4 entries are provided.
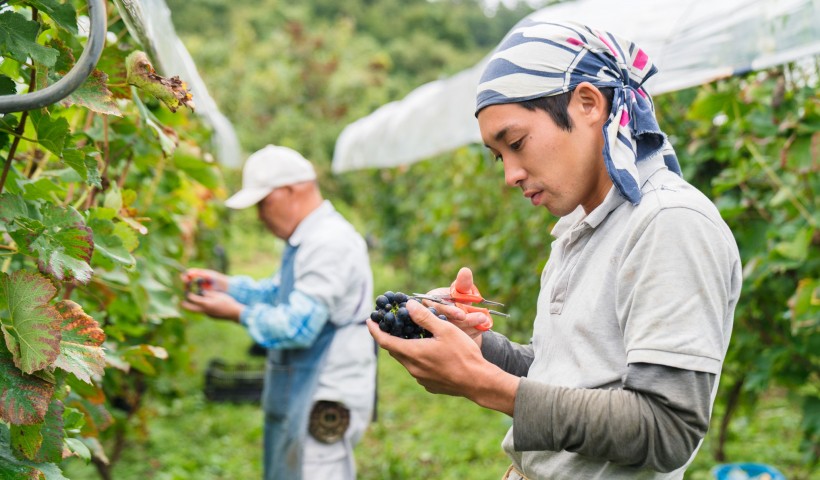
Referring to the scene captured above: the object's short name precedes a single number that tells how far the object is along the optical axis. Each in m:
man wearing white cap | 2.86
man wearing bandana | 1.11
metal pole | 0.85
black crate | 5.78
